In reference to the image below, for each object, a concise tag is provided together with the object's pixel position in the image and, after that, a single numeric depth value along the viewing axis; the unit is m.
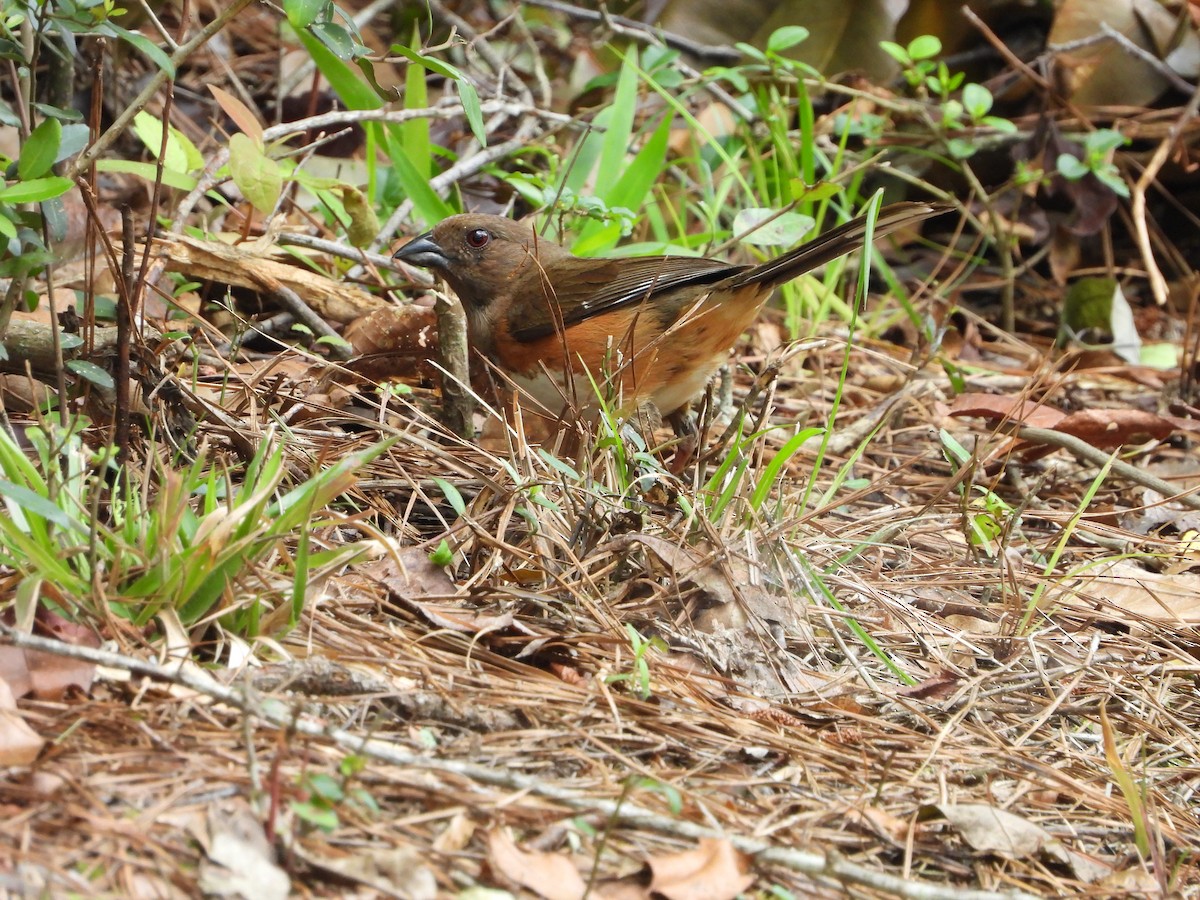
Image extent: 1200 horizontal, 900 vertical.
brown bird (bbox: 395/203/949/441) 6.89
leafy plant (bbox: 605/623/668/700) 4.09
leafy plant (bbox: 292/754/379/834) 3.13
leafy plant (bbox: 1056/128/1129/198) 9.82
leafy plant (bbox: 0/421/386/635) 3.73
